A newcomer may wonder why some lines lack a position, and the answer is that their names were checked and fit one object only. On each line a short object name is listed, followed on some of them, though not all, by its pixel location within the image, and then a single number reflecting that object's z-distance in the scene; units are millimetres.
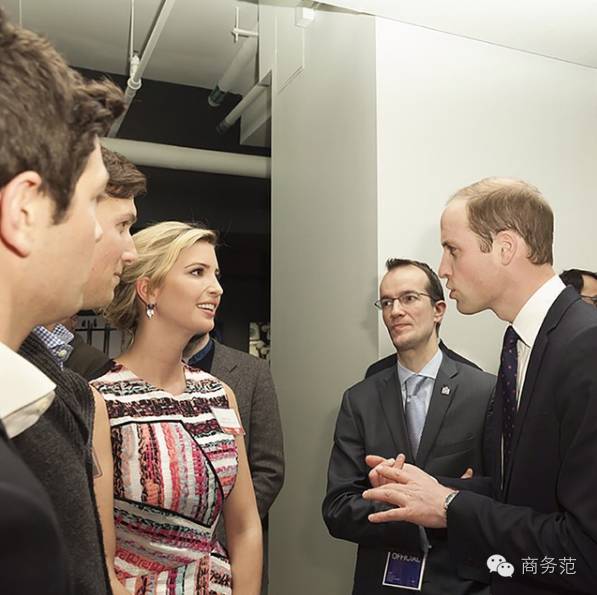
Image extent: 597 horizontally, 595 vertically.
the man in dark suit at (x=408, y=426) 2230
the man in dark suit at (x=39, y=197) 693
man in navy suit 1440
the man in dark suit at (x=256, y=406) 2701
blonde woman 1652
